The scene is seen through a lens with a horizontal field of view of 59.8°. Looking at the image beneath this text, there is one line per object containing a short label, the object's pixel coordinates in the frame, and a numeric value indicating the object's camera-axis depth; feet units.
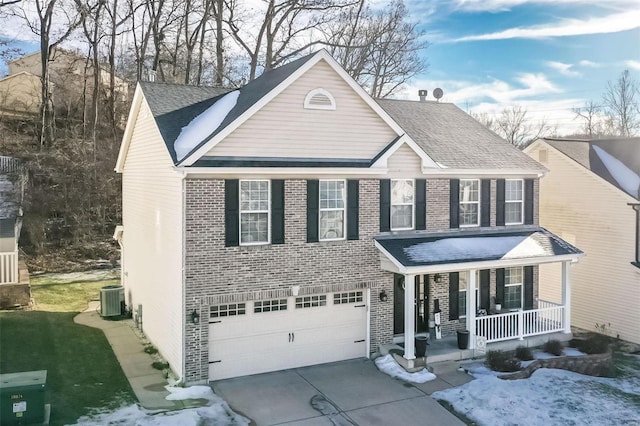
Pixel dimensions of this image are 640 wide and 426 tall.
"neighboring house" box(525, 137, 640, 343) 62.54
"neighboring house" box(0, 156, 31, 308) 62.49
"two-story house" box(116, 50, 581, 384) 45.06
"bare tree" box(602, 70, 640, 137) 157.11
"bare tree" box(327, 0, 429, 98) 116.47
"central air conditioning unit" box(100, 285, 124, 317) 62.28
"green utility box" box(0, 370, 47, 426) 34.04
